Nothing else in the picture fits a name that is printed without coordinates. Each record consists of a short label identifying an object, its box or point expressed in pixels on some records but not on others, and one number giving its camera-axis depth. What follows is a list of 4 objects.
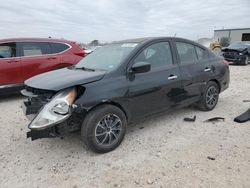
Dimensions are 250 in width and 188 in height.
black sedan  2.93
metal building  34.91
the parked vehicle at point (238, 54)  13.43
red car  6.02
